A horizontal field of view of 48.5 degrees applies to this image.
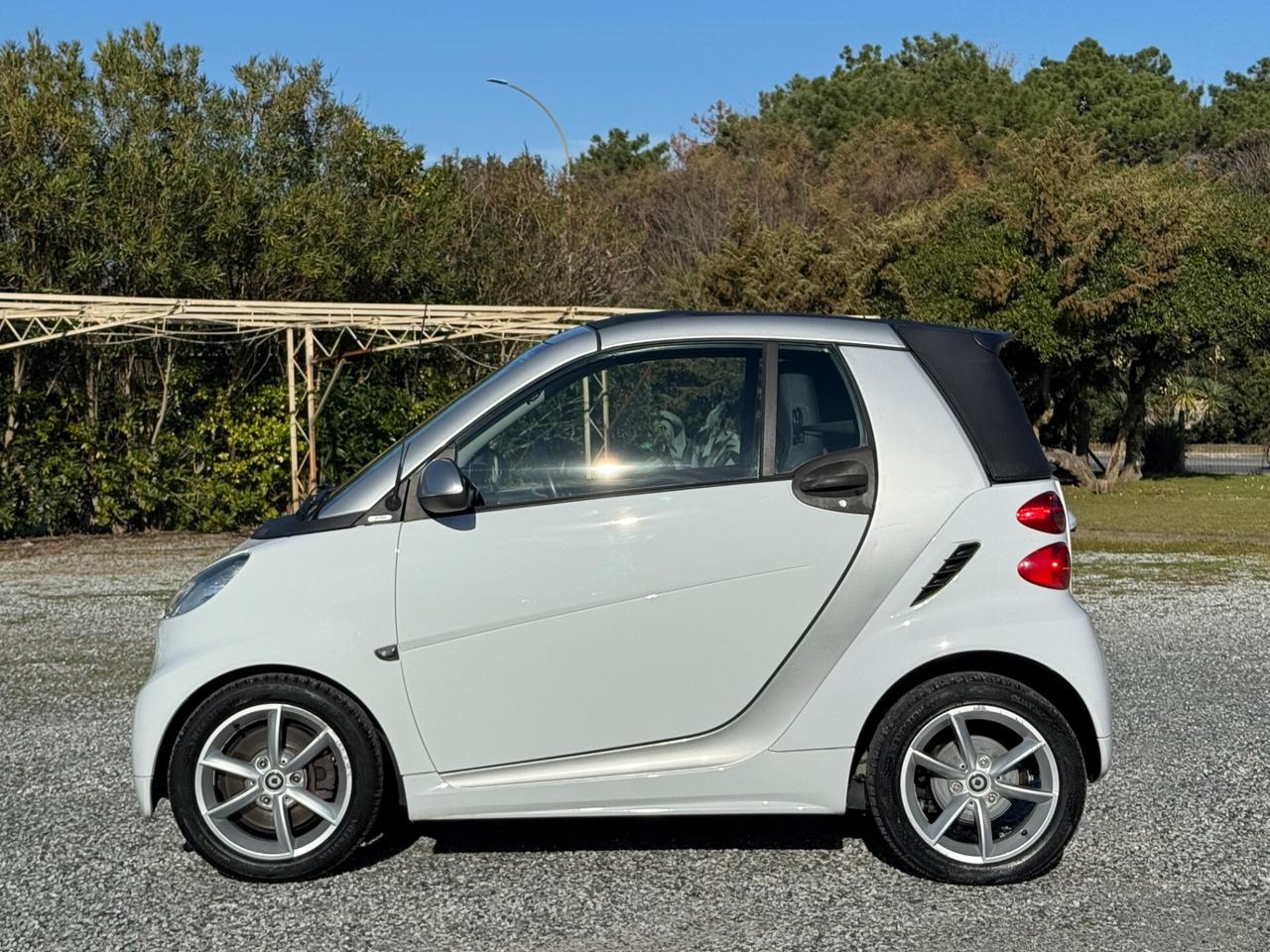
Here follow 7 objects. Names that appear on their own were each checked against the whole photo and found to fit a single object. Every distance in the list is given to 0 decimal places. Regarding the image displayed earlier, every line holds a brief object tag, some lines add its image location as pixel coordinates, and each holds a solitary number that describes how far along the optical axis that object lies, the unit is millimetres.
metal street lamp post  27017
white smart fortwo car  4414
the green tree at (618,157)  61219
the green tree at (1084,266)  24656
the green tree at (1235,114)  55938
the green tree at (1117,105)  55062
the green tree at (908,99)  55219
